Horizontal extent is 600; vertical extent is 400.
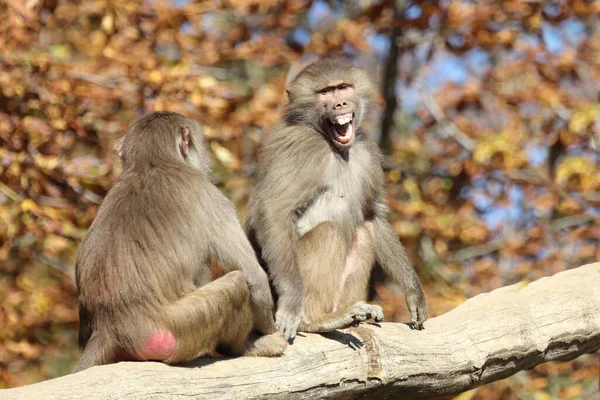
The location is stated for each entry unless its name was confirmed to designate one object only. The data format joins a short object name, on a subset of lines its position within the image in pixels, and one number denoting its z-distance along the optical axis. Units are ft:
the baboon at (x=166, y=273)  31.63
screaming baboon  37.52
